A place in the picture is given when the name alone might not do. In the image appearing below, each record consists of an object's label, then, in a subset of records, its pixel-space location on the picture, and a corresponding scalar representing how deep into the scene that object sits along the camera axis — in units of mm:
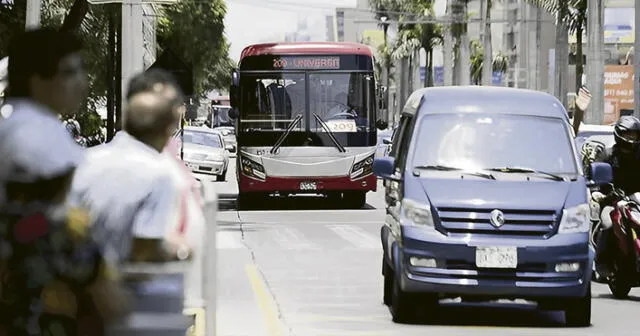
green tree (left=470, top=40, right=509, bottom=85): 119938
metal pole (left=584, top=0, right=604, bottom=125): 54156
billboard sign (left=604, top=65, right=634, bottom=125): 97000
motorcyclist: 15914
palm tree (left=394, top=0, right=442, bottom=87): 94750
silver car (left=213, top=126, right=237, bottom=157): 90775
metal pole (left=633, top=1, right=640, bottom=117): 38531
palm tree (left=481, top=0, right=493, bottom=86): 74688
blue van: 13477
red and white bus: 33188
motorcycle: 15633
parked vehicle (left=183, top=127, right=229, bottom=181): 50844
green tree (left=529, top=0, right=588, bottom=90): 66125
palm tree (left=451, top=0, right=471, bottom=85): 75312
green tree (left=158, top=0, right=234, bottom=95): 86412
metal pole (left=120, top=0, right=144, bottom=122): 27547
